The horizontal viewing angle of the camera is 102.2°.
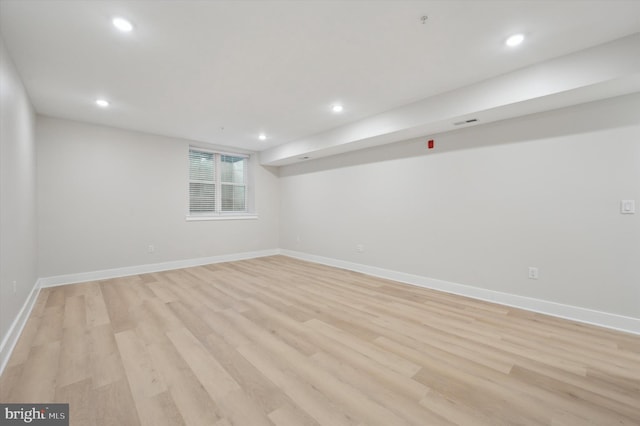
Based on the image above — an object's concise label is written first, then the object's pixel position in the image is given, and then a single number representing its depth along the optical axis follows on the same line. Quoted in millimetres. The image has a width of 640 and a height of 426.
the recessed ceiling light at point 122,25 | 1990
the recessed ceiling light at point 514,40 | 2166
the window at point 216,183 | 5688
